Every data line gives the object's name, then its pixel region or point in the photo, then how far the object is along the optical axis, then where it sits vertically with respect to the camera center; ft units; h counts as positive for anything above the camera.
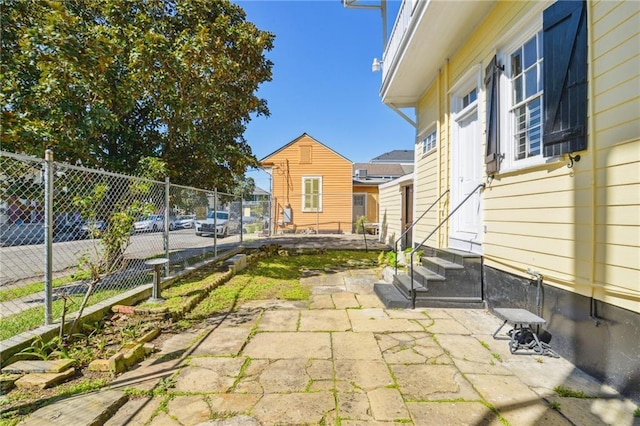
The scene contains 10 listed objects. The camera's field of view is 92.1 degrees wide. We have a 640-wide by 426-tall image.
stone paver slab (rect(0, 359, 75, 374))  7.40 -3.82
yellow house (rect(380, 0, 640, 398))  7.21 +1.83
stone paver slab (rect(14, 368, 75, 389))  6.98 -3.91
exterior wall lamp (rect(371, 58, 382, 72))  25.09 +12.23
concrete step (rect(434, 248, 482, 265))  13.44 -1.84
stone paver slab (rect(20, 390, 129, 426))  5.82 -4.00
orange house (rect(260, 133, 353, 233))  54.44 +4.75
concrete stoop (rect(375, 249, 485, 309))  13.33 -3.21
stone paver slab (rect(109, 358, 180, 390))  7.43 -4.19
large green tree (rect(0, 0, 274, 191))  14.03 +7.07
